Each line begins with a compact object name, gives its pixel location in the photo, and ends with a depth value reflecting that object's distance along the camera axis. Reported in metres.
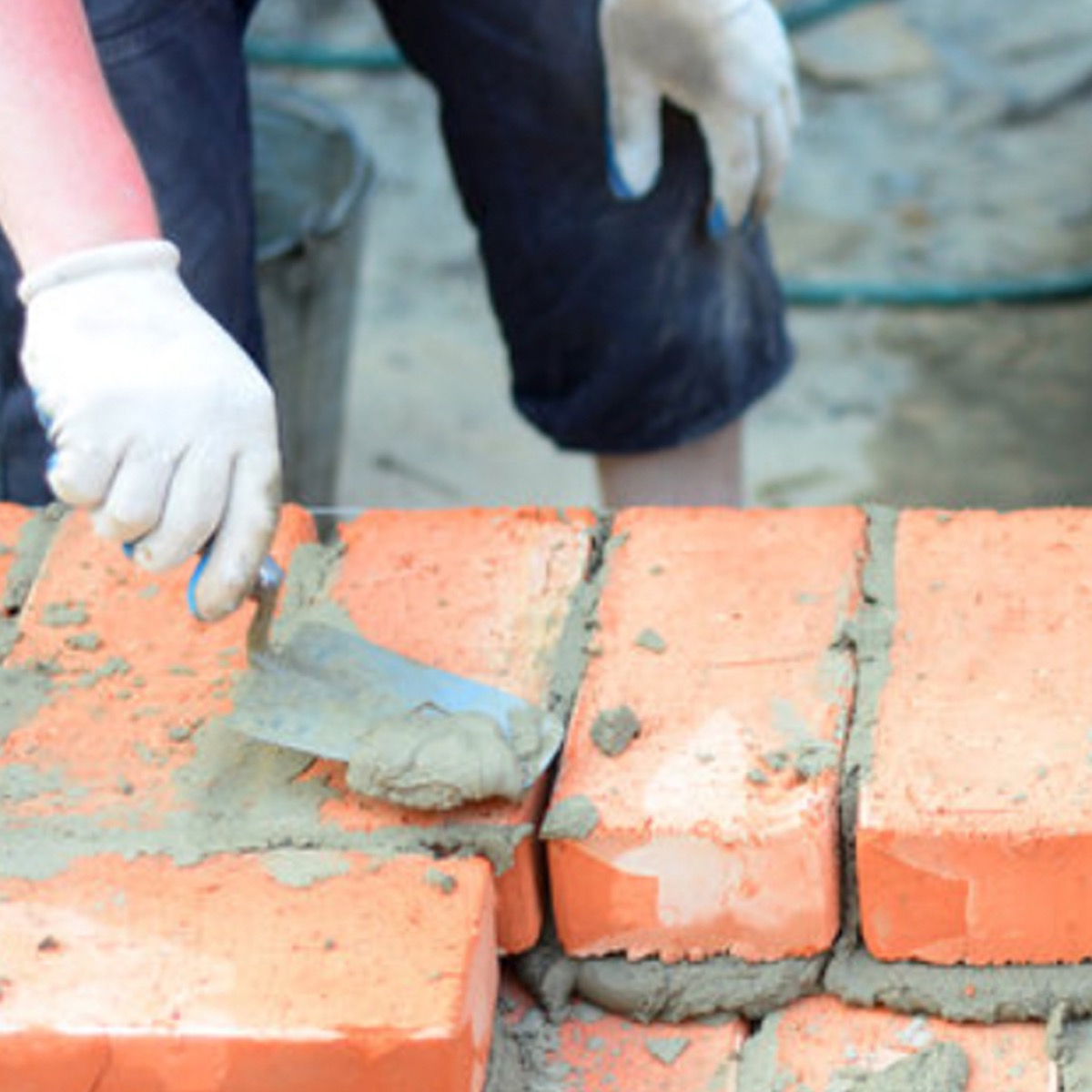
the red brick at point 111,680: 2.18
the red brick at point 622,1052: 2.16
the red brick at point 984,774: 2.12
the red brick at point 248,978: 2.07
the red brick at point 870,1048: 2.14
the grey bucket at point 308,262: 3.04
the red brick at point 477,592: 2.23
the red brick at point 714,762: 2.14
